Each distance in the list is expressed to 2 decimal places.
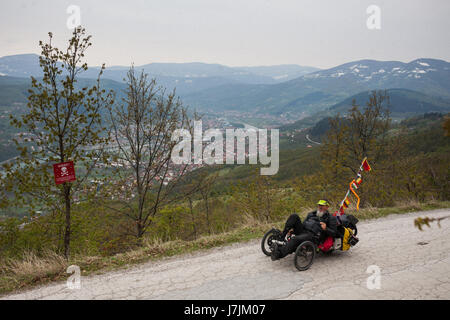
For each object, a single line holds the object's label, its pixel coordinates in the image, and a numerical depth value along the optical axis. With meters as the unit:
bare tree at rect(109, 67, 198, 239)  12.30
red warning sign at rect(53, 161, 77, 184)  8.64
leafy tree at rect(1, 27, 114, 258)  9.18
